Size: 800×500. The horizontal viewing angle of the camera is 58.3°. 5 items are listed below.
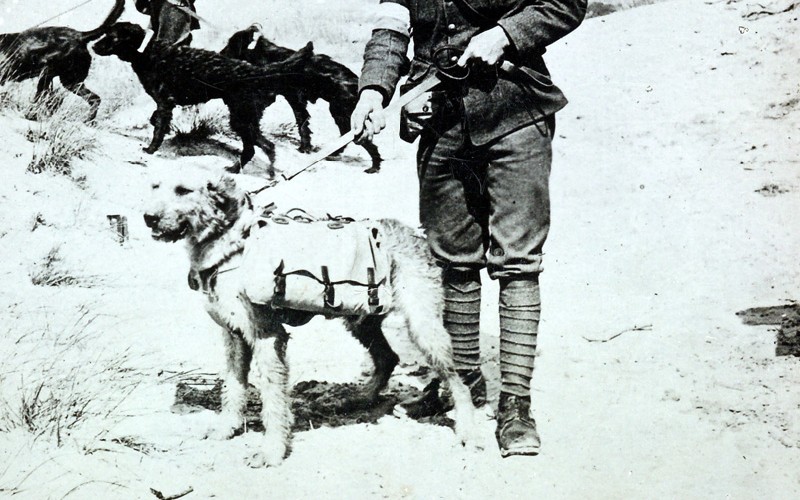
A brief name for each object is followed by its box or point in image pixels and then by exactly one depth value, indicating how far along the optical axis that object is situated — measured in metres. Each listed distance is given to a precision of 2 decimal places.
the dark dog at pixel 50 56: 3.55
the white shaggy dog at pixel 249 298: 2.84
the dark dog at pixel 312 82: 3.36
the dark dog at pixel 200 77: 3.45
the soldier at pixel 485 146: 2.77
